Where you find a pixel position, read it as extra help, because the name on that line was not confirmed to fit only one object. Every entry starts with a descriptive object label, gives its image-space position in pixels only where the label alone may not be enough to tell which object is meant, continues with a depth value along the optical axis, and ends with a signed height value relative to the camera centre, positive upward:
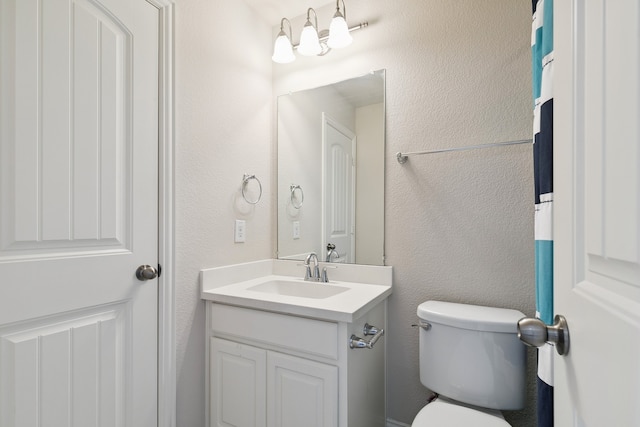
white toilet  1.22 -0.61
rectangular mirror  1.73 +0.24
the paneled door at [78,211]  0.94 +0.01
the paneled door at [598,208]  0.34 +0.01
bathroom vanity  1.22 -0.59
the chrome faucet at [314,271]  1.79 -0.33
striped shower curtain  0.80 +0.00
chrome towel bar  1.40 +0.31
